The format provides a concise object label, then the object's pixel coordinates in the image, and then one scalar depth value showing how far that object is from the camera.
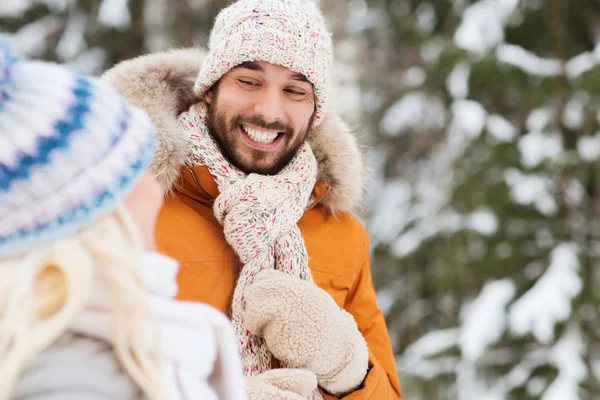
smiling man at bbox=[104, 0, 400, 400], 1.83
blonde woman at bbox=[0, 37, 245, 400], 0.95
